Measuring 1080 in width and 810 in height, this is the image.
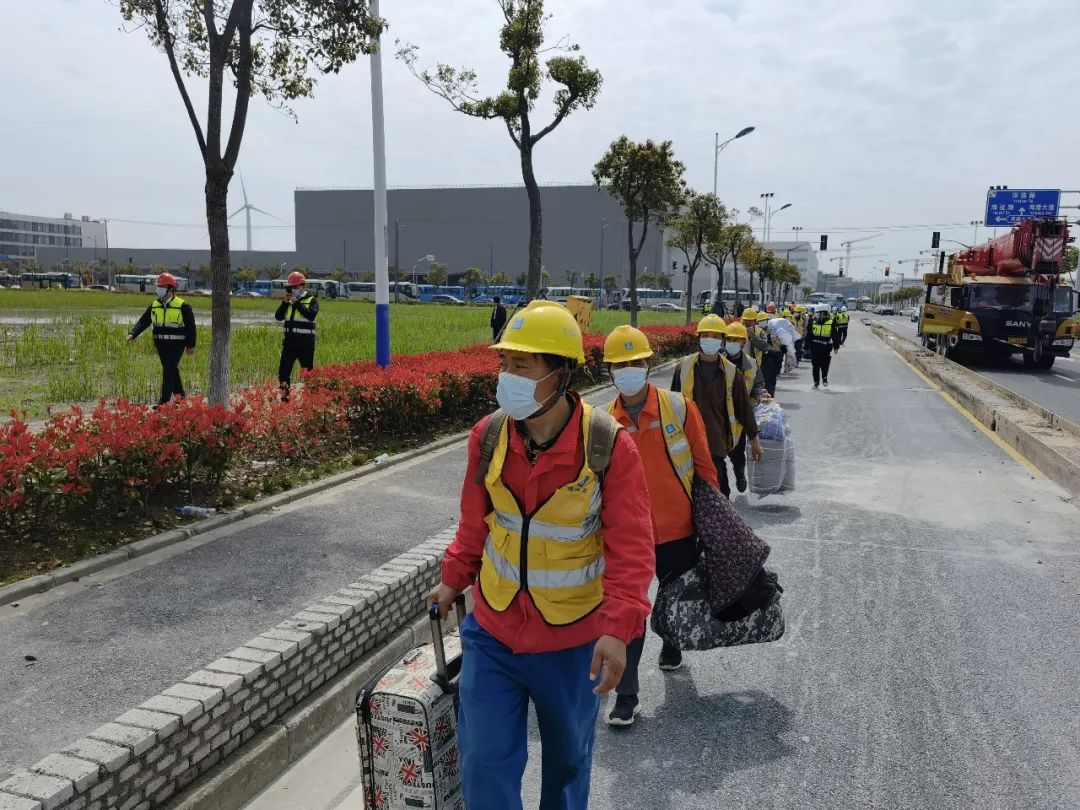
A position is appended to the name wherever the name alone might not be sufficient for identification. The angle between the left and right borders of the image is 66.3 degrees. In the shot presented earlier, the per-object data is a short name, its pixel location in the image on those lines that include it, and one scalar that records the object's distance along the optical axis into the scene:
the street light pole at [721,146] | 33.78
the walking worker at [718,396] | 5.50
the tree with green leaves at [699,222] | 33.91
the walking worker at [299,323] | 10.52
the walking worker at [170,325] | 9.48
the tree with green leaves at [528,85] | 14.67
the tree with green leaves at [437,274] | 91.38
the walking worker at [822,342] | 16.32
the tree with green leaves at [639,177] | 23.39
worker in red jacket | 2.30
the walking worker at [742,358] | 6.57
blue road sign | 40.34
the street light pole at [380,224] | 11.59
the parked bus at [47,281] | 80.12
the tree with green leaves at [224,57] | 7.99
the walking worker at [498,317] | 20.73
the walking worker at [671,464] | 3.82
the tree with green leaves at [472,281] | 89.38
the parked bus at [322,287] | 77.75
